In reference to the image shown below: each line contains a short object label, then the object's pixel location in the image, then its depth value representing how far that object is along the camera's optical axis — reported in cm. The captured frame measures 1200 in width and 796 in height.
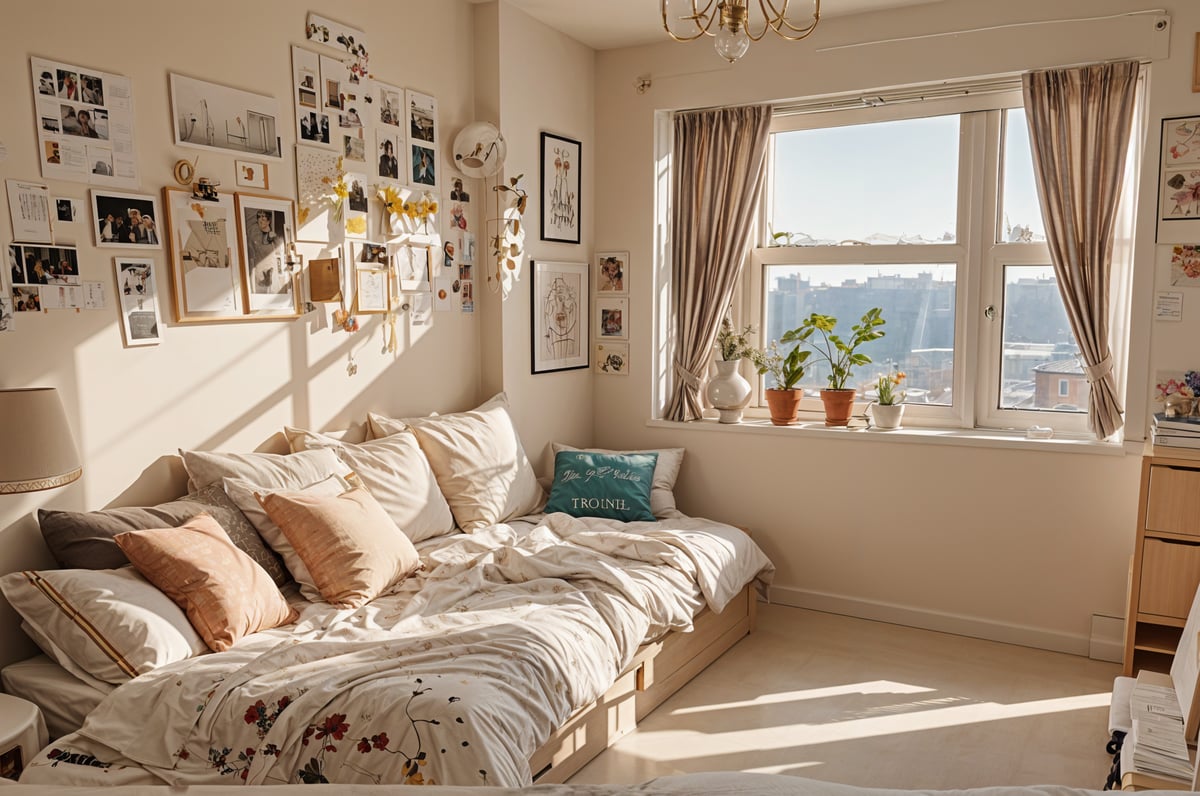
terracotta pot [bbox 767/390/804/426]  422
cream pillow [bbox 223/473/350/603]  274
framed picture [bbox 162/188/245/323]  273
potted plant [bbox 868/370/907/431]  398
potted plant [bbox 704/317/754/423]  430
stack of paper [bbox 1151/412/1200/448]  308
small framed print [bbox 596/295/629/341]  450
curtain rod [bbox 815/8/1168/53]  332
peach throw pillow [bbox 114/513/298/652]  235
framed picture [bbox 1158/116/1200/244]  327
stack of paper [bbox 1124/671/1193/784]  220
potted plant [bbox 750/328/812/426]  420
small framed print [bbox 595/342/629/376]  453
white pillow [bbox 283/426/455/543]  316
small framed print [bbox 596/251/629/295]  449
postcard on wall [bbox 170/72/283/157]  274
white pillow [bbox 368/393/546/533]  354
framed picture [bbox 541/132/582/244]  420
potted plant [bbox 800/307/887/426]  411
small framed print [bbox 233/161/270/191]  292
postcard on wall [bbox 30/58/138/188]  240
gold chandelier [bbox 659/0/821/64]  192
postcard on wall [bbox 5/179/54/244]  234
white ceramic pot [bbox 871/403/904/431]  398
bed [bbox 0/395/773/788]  202
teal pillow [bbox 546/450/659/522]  390
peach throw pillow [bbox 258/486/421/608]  272
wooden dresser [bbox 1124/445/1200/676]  304
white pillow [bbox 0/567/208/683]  220
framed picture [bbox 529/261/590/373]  421
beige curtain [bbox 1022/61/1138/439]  351
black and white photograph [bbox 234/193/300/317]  295
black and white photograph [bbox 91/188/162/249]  253
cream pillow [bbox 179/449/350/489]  277
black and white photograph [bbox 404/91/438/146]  361
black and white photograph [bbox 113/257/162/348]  260
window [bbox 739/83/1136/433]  381
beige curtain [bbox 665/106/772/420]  427
